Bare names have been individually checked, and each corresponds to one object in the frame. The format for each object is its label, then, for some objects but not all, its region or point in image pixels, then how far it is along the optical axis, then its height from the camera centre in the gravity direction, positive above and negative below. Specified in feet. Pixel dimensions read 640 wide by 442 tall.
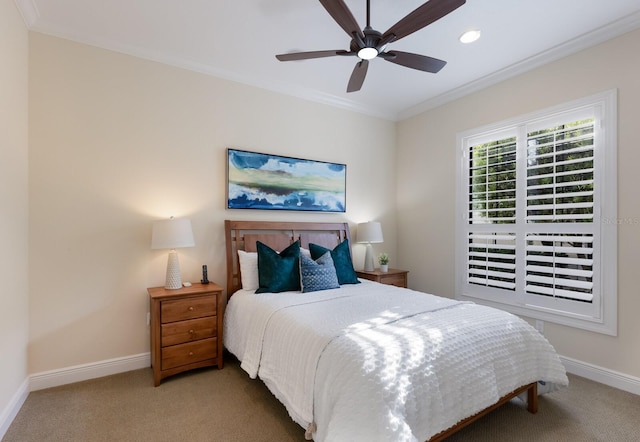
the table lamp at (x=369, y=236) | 13.10 -0.70
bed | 4.89 -2.60
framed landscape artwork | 11.06 +1.37
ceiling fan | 5.87 +3.86
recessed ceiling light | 8.66 +5.06
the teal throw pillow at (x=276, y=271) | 9.55 -1.59
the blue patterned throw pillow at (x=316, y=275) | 9.61 -1.72
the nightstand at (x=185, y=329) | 8.49 -3.03
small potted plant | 13.10 -1.82
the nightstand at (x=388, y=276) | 12.56 -2.30
